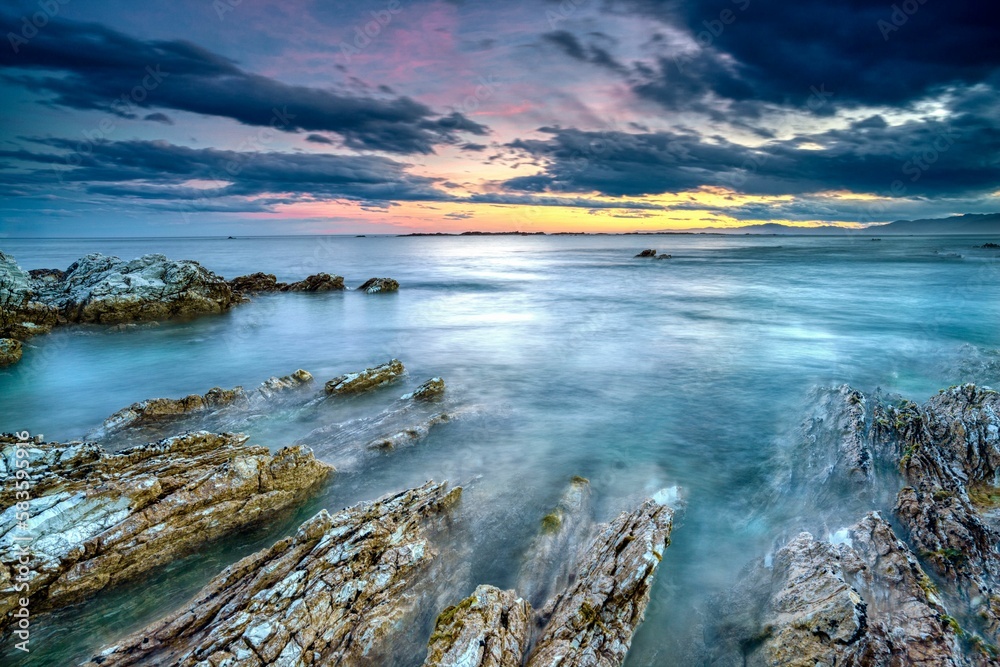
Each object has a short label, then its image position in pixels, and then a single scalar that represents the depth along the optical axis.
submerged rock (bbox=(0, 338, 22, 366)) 13.82
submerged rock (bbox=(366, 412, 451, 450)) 8.95
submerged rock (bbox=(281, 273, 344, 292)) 31.95
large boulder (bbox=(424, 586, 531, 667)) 4.13
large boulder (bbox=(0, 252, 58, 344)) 16.86
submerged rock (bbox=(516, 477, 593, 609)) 5.64
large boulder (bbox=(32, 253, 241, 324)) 19.67
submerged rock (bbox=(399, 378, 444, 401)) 11.57
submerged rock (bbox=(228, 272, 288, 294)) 31.56
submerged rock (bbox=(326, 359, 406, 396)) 11.64
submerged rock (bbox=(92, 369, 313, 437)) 9.26
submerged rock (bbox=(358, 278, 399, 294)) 33.00
